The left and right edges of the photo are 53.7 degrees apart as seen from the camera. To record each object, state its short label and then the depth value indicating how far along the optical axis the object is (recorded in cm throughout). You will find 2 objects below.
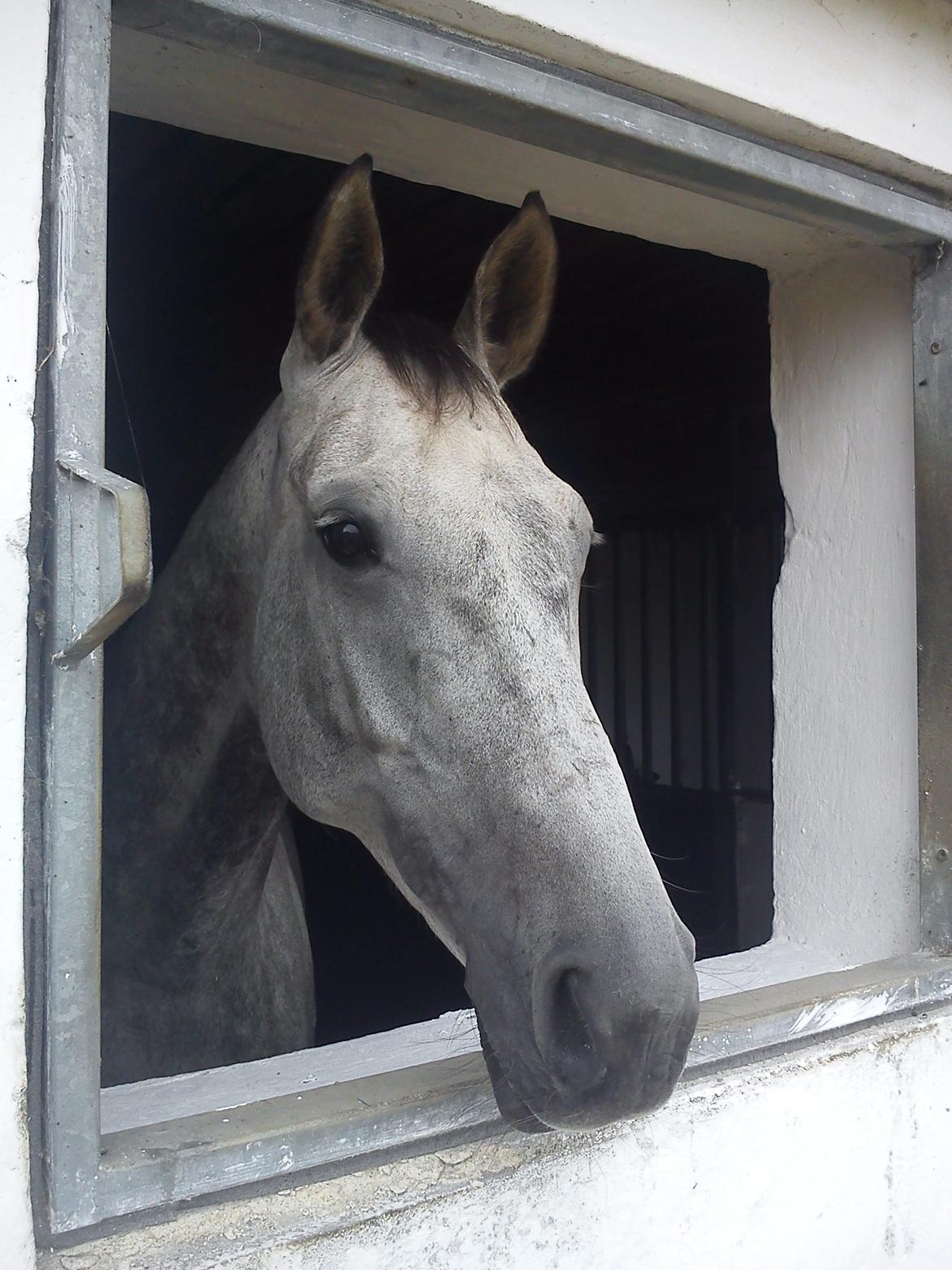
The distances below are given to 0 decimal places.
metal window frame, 86
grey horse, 95
